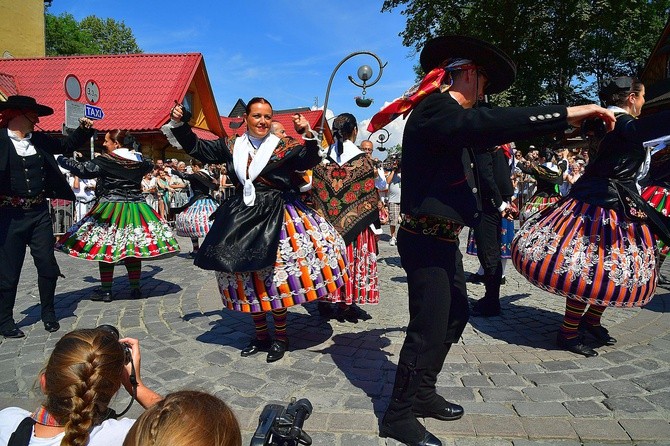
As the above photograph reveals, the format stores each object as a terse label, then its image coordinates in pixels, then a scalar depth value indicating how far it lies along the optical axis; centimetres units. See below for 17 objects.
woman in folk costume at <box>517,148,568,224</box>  634
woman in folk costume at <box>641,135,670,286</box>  520
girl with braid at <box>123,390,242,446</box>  110
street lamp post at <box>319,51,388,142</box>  1112
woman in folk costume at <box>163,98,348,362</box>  358
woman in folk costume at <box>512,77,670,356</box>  356
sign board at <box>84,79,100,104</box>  886
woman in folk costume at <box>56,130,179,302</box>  562
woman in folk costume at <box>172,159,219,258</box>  834
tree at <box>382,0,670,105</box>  2436
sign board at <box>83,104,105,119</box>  768
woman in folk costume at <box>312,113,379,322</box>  468
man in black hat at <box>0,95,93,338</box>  441
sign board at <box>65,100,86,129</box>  717
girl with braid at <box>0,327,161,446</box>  143
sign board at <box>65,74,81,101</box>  886
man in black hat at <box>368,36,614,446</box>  243
